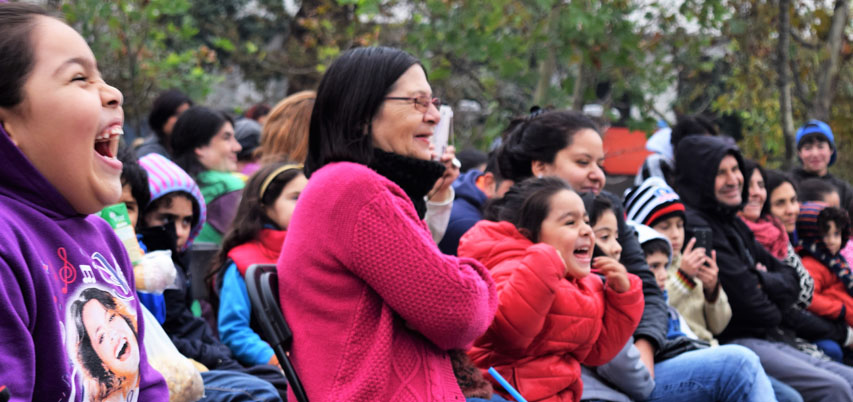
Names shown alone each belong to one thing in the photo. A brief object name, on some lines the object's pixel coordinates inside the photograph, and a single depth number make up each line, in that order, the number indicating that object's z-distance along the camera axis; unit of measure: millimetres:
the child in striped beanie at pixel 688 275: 4879
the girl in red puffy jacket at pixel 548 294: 3201
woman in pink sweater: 2527
